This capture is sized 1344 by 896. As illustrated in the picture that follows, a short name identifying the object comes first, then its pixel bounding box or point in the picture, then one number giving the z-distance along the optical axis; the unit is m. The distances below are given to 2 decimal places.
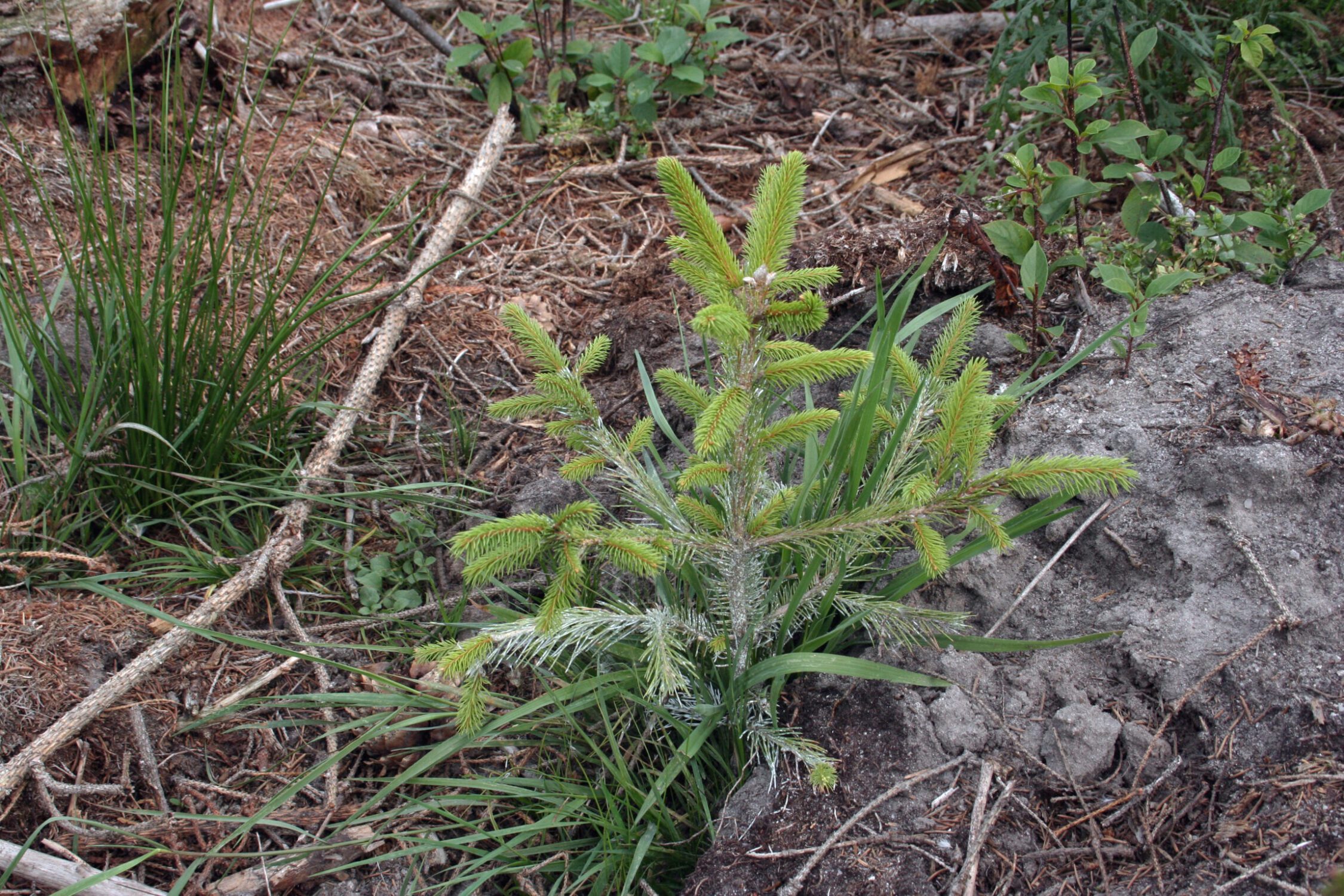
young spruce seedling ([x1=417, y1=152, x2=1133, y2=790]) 1.31
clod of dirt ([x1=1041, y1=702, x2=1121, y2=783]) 1.63
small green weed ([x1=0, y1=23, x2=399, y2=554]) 2.11
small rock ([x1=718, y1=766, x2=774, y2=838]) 1.67
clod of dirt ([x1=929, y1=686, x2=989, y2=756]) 1.68
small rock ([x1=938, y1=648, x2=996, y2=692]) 1.78
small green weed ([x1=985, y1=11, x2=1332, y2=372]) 2.17
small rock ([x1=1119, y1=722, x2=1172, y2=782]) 1.61
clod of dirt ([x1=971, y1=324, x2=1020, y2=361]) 2.39
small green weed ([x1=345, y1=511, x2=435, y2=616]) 2.25
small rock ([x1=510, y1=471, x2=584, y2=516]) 2.36
